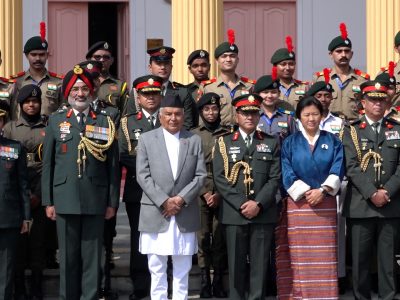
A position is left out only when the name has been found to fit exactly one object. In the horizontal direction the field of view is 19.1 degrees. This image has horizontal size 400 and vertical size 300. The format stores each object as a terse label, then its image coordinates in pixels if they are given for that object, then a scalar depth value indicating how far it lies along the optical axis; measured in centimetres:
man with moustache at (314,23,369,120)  1248
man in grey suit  1055
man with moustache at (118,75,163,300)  1119
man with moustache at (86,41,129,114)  1234
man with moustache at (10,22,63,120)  1216
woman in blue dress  1070
